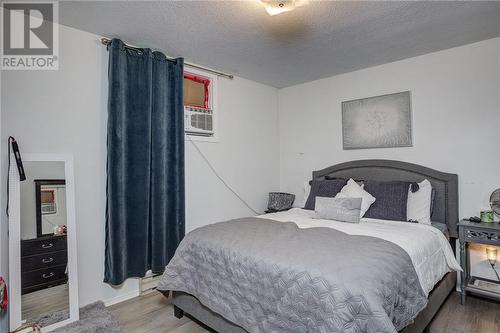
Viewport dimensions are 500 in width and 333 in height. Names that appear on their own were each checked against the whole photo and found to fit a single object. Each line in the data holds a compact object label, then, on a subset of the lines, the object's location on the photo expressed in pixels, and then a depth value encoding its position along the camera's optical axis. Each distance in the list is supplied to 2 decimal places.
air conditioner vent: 3.30
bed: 1.40
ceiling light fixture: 1.90
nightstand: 2.45
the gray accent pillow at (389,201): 2.75
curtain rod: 2.59
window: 3.33
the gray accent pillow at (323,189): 3.20
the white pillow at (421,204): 2.72
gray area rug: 2.17
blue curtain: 2.56
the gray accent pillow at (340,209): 2.67
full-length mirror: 2.13
